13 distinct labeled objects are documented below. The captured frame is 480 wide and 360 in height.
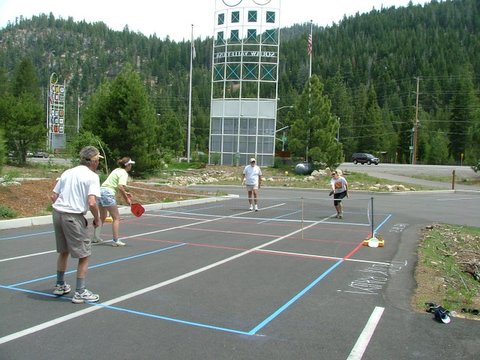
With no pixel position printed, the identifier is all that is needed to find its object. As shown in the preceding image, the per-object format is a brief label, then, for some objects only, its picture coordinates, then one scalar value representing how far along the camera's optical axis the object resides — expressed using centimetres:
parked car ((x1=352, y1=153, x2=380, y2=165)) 7300
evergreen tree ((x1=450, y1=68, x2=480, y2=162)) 9725
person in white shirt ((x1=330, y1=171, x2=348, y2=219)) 1711
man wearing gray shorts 623
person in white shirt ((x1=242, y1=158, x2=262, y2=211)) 1850
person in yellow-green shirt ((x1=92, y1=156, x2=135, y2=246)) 1034
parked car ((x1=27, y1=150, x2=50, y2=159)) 3623
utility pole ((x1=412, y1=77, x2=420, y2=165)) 7550
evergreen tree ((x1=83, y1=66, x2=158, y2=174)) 3250
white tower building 4838
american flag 4944
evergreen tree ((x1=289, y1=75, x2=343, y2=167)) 4616
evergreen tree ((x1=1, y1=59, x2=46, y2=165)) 3362
